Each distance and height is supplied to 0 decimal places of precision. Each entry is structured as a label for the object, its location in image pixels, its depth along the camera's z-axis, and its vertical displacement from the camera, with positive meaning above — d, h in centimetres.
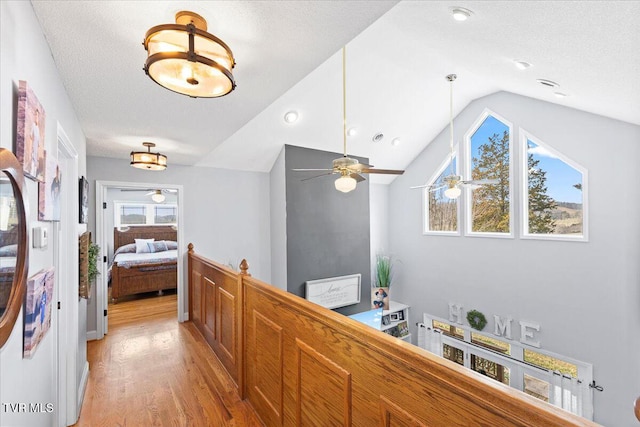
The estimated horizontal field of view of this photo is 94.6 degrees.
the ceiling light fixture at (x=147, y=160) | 312 +60
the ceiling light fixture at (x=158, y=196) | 537 +37
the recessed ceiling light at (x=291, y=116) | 412 +140
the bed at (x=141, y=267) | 549 -100
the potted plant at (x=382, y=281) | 612 -148
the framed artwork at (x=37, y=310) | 119 -42
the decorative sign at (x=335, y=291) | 493 -133
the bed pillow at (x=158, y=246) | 699 -74
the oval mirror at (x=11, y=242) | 84 -8
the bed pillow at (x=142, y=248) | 686 -75
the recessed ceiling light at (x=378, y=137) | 523 +140
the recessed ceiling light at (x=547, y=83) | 294 +134
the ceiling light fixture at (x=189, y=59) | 115 +65
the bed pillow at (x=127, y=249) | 685 -78
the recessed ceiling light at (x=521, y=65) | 257 +134
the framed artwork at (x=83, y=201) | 263 +14
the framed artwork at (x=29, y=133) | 103 +32
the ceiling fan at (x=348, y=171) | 301 +47
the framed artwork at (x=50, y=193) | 139 +12
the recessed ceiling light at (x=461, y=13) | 199 +141
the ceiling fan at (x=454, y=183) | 351 +38
